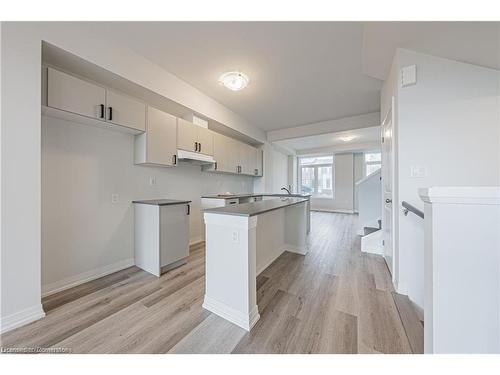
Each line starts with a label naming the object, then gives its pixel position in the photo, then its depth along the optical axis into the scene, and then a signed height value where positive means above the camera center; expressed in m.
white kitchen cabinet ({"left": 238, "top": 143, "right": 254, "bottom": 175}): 4.44 +0.71
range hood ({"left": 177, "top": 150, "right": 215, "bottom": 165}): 2.99 +0.50
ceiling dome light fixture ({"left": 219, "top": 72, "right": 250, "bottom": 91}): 2.46 +1.41
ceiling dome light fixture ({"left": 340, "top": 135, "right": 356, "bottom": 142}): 5.79 +1.58
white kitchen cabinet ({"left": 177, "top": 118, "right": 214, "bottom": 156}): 2.97 +0.84
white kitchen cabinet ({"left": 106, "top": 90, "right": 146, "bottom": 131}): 2.13 +0.91
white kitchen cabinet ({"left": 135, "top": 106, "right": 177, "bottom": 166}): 2.53 +0.65
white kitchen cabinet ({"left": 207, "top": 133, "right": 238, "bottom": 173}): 3.74 +0.68
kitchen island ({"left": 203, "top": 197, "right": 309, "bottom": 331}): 1.46 -0.61
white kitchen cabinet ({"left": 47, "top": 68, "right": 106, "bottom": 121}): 1.75 +0.91
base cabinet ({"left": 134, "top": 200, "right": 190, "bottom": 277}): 2.37 -0.62
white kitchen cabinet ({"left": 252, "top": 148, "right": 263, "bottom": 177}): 5.01 +0.70
